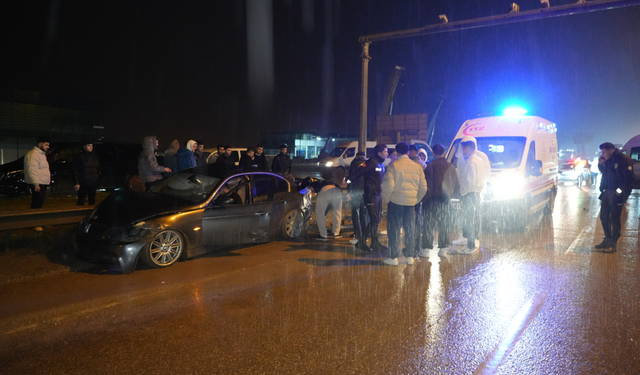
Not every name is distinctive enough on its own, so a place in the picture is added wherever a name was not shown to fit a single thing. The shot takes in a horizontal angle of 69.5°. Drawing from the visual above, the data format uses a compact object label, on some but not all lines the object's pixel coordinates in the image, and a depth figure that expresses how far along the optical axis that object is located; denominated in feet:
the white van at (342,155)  80.38
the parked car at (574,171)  81.87
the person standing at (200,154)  41.24
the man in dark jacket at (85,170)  31.81
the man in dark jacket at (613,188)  25.39
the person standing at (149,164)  31.01
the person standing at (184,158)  33.55
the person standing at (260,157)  43.77
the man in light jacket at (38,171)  29.60
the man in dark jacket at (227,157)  39.99
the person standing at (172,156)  33.93
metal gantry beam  35.50
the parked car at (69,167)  45.11
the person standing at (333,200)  27.02
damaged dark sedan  20.39
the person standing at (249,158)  41.52
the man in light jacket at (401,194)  21.86
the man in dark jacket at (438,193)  24.40
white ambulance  31.45
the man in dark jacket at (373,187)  25.05
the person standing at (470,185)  24.64
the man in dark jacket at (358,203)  25.62
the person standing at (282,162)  44.14
